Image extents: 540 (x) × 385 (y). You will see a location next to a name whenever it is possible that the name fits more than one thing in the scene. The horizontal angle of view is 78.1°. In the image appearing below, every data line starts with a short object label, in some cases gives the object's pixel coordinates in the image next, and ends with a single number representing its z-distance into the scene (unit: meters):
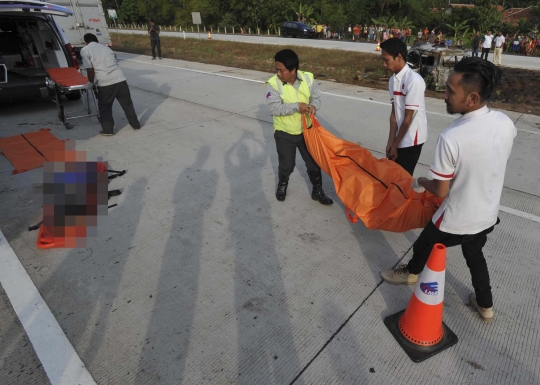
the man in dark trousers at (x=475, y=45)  17.89
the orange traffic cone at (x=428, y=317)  2.12
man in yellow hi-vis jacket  3.22
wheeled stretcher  6.06
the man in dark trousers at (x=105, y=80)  5.69
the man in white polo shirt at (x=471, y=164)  1.83
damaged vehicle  9.83
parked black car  31.61
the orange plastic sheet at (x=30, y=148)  4.98
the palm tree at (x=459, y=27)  34.72
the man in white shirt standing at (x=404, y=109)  3.00
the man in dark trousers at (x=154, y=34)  16.42
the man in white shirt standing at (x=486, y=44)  16.38
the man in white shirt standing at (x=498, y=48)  15.50
